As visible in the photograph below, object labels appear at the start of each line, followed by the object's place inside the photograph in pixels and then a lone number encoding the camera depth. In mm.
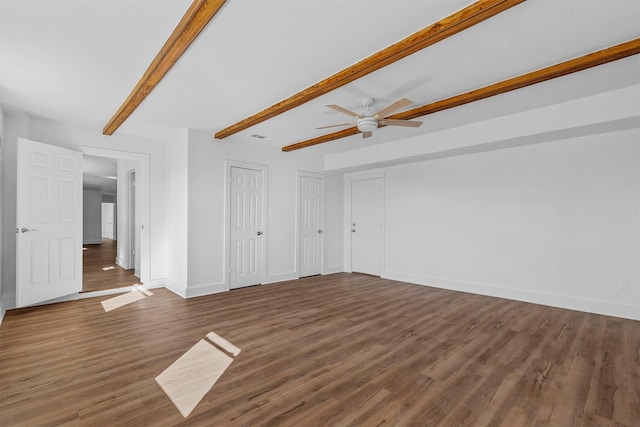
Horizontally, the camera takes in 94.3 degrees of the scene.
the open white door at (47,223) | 3838
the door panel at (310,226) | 6391
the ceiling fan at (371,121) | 3415
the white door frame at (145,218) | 5234
